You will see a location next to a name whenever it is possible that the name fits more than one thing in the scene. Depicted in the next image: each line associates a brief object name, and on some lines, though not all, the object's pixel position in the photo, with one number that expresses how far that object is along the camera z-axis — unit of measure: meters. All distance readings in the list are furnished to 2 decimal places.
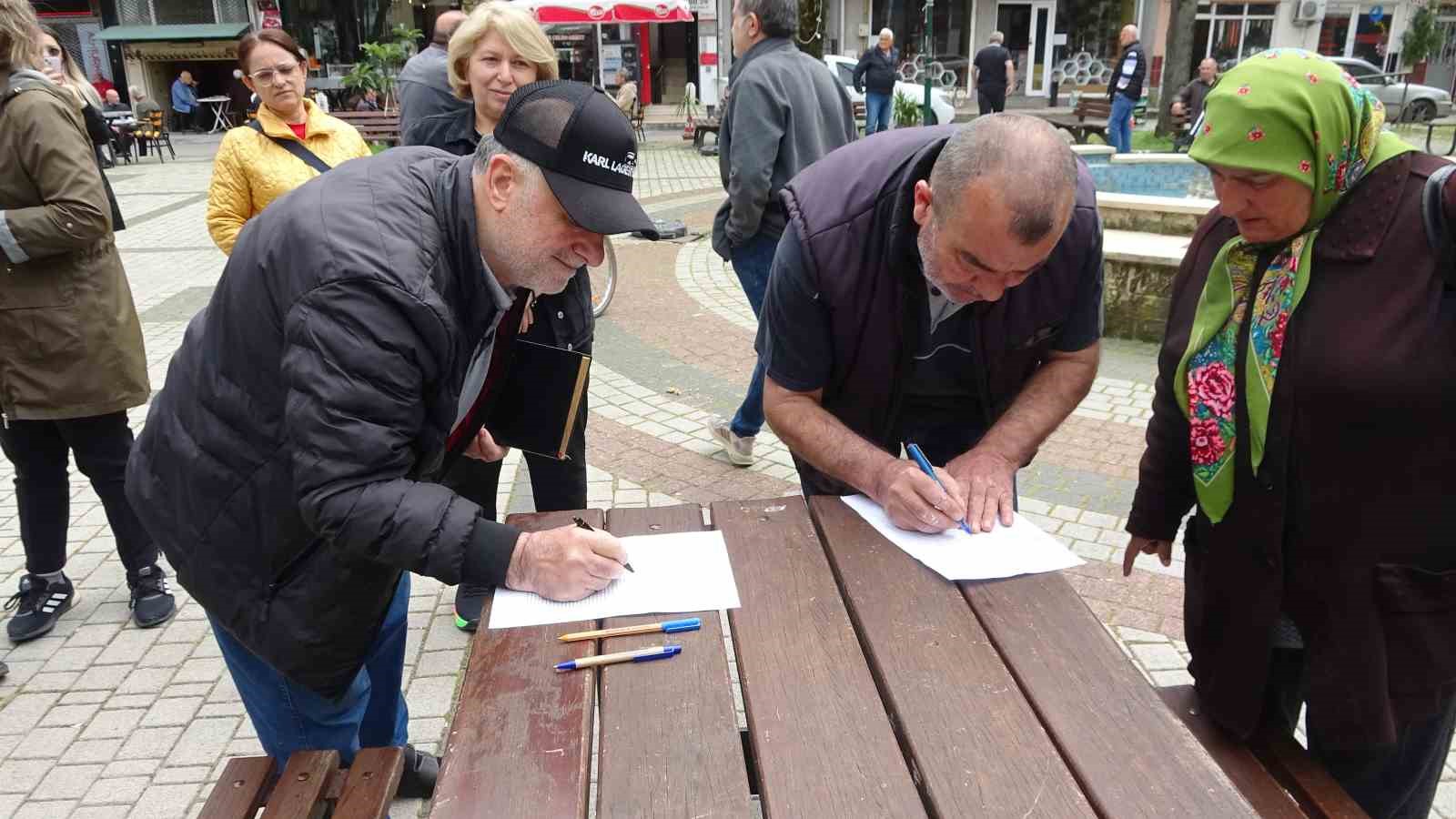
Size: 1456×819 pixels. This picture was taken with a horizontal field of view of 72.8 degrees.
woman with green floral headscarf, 1.59
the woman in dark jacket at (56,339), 2.78
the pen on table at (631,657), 1.51
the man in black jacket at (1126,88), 13.39
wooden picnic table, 1.26
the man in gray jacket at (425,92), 3.64
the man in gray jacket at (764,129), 4.03
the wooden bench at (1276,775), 1.73
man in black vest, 1.95
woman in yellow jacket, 3.36
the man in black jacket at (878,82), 14.72
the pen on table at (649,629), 1.57
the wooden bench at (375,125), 12.53
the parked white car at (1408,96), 20.48
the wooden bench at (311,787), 1.60
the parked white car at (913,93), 15.00
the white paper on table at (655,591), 1.65
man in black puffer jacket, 1.42
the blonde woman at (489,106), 3.05
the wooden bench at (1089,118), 14.57
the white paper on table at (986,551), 1.79
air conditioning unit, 27.83
